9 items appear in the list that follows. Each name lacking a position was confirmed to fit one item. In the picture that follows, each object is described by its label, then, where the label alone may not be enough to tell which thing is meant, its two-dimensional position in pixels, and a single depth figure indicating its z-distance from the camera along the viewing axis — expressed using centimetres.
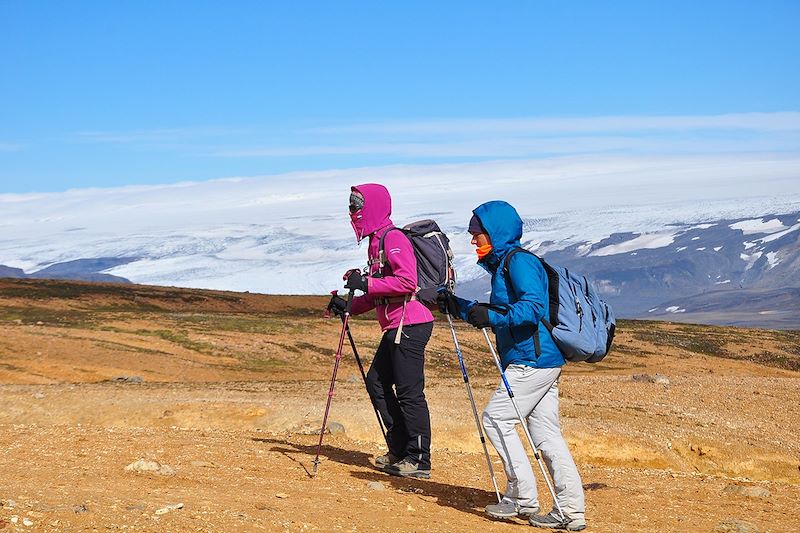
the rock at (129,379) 2564
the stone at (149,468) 1151
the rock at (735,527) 1077
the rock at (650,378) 2719
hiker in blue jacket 975
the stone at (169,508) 919
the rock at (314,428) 1627
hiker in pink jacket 1147
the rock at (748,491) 1284
